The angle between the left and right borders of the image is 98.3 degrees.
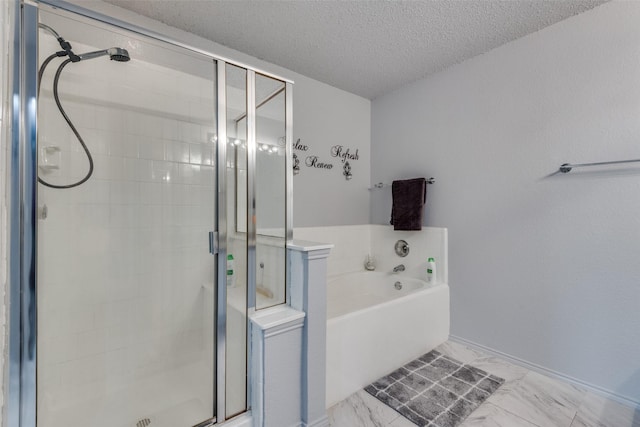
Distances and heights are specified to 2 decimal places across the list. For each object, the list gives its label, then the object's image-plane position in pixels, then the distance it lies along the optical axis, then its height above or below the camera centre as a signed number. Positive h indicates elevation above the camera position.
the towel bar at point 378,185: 2.83 +0.31
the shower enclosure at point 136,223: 0.90 -0.04
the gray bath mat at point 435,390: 1.49 -1.06
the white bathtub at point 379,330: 1.58 -0.79
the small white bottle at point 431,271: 2.32 -0.46
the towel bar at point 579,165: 1.53 +0.30
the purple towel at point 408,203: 2.41 +0.11
